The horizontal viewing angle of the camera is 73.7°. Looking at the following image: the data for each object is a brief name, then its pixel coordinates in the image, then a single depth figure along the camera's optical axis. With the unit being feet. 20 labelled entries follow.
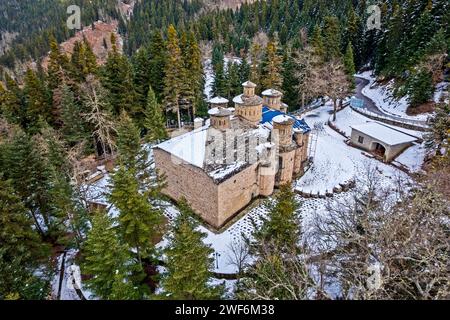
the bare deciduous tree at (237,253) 65.75
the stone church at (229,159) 78.38
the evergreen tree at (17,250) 49.83
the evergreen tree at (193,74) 125.29
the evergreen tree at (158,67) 127.03
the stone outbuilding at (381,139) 104.27
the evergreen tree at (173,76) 118.52
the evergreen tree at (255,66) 142.85
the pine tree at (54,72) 114.32
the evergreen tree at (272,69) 134.31
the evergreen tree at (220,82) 140.46
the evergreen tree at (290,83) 140.15
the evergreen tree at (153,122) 106.32
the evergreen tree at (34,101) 106.83
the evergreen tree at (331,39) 155.22
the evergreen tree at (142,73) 125.08
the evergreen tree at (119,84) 115.24
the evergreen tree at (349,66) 138.31
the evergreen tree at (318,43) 147.13
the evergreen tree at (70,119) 101.14
